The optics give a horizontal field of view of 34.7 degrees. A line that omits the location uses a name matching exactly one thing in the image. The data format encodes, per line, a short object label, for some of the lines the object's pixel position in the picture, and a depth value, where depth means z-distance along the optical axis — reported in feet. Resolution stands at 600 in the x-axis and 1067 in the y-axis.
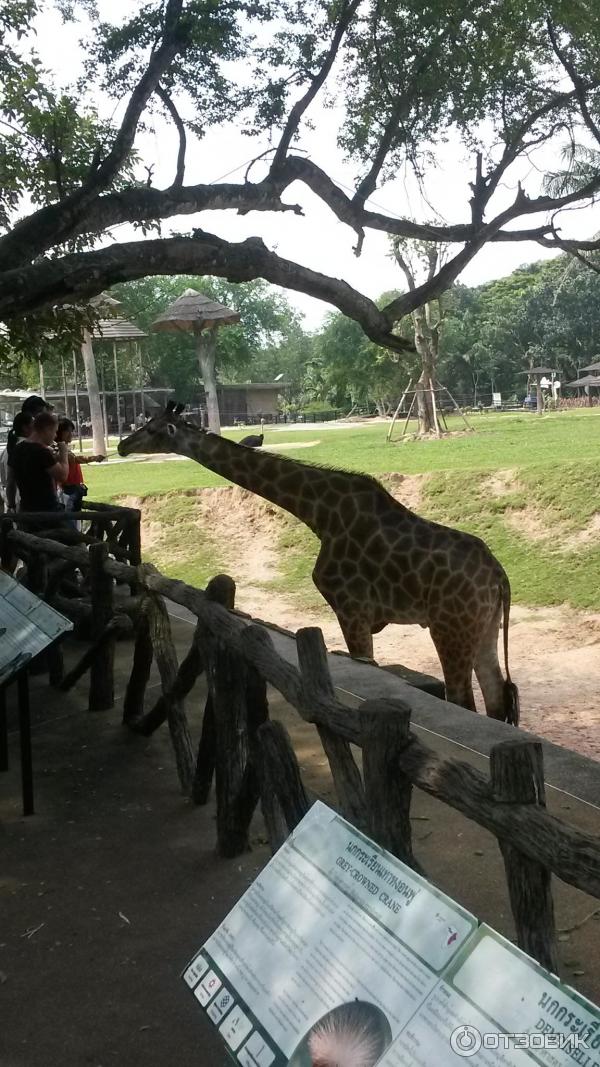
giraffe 18.53
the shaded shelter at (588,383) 139.95
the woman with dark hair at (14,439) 23.88
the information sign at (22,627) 13.41
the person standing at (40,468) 22.25
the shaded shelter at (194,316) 70.55
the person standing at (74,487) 28.22
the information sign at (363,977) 5.20
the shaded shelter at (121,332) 67.87
